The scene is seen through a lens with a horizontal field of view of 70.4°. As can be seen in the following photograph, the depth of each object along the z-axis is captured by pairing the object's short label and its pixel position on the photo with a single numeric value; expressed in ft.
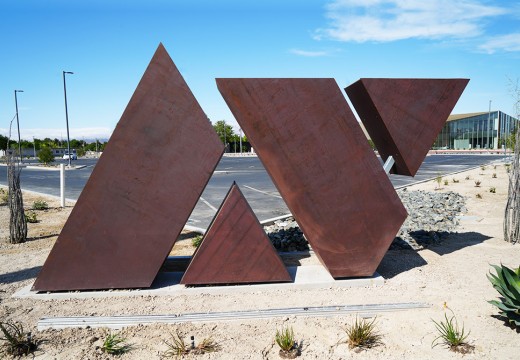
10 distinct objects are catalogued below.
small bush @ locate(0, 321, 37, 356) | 13.41
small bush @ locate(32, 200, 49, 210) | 44.07
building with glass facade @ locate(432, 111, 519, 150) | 235.40
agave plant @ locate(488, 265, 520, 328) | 14.48
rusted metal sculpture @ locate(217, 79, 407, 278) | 18.53
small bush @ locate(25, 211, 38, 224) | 37.02
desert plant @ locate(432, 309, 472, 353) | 13.38
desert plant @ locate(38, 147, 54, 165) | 133.59
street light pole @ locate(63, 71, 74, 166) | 105.86
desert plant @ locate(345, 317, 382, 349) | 13.66
